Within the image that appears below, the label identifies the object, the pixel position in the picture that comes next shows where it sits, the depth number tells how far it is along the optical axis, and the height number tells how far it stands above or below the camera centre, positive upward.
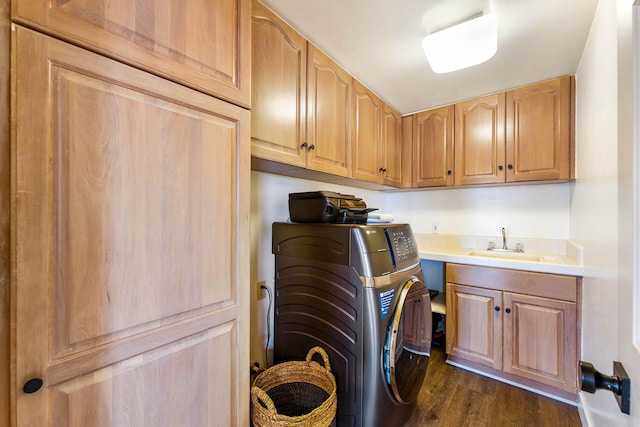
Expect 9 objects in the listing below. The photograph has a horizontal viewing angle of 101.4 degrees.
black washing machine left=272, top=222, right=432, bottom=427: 1.21 -0.50
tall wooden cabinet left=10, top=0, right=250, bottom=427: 0.53 -0.01
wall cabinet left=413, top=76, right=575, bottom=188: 1.92 +0.62
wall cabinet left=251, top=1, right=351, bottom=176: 1.27 +0.63
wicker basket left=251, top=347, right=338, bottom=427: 1.29 -0.88
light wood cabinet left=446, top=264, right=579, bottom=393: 1.69 -0.79
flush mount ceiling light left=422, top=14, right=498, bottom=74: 1.27 +0.87
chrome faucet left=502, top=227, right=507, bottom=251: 2.36 -0.26
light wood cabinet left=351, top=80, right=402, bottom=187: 1.95 +0.62
